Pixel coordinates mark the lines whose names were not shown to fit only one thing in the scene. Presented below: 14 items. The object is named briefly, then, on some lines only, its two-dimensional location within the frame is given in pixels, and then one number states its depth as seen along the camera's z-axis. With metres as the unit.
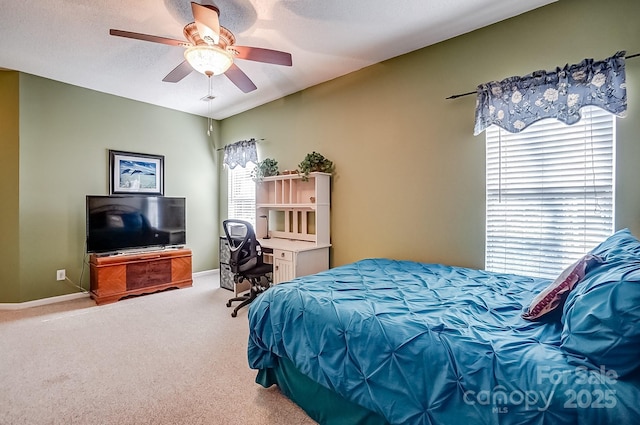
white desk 3.35
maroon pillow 1.40
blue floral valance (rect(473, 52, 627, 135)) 1.97
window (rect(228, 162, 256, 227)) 4.96
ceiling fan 1.91
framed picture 4.27
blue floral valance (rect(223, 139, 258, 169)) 4.68
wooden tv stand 3.76
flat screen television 3.79
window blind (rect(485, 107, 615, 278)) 2.14
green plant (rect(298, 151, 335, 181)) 3.67
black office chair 3.43
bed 0.97
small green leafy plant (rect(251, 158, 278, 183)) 4.24
